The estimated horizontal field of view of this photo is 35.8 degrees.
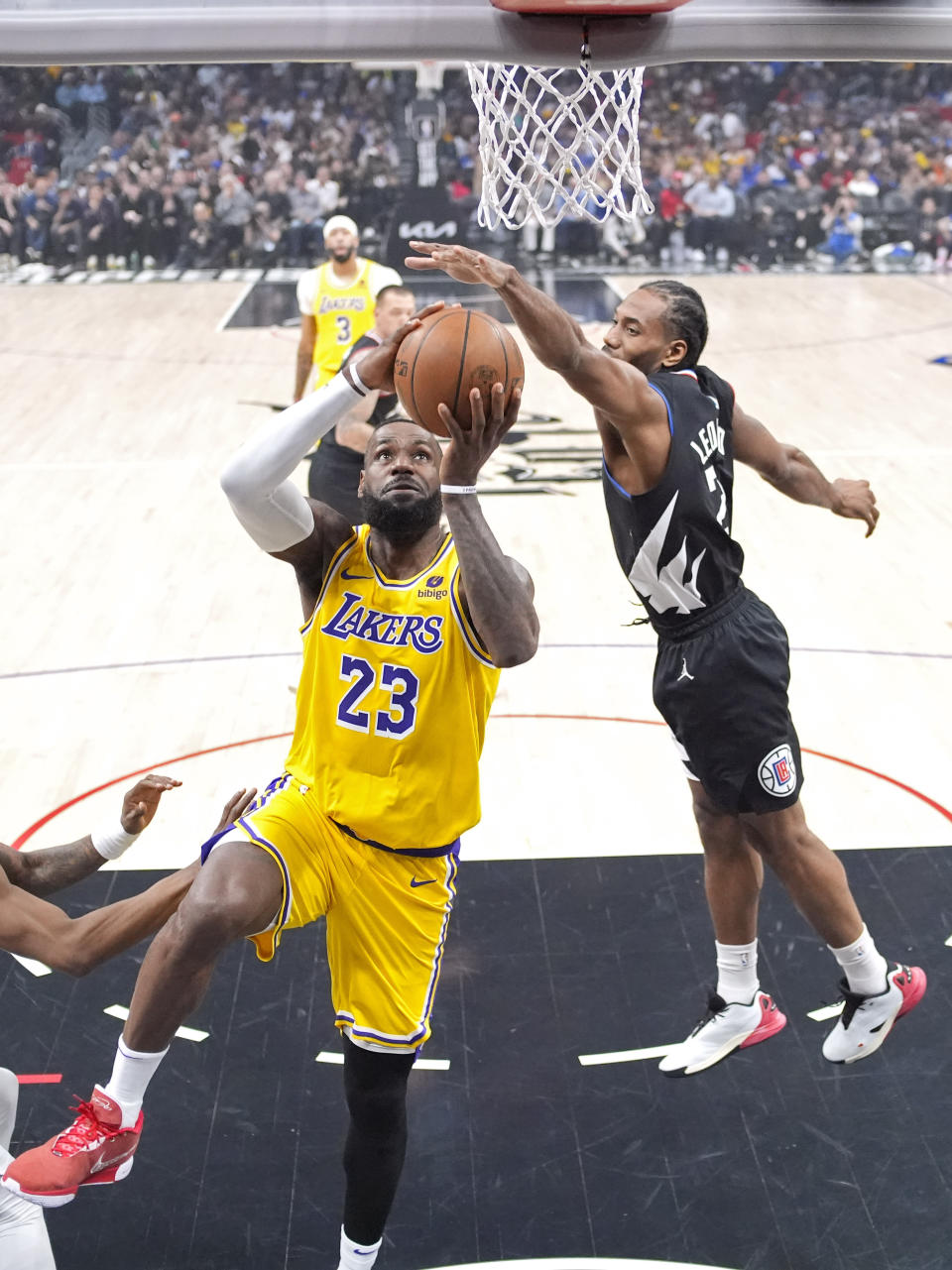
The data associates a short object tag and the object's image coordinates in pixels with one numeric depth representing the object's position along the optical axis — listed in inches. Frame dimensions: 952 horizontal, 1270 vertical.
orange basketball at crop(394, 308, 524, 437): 135.1
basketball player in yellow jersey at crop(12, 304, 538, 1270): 140.6
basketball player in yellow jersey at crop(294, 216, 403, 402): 360.8
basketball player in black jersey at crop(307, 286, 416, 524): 280.8
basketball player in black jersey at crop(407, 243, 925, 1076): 156.0
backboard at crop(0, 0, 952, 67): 146.9
